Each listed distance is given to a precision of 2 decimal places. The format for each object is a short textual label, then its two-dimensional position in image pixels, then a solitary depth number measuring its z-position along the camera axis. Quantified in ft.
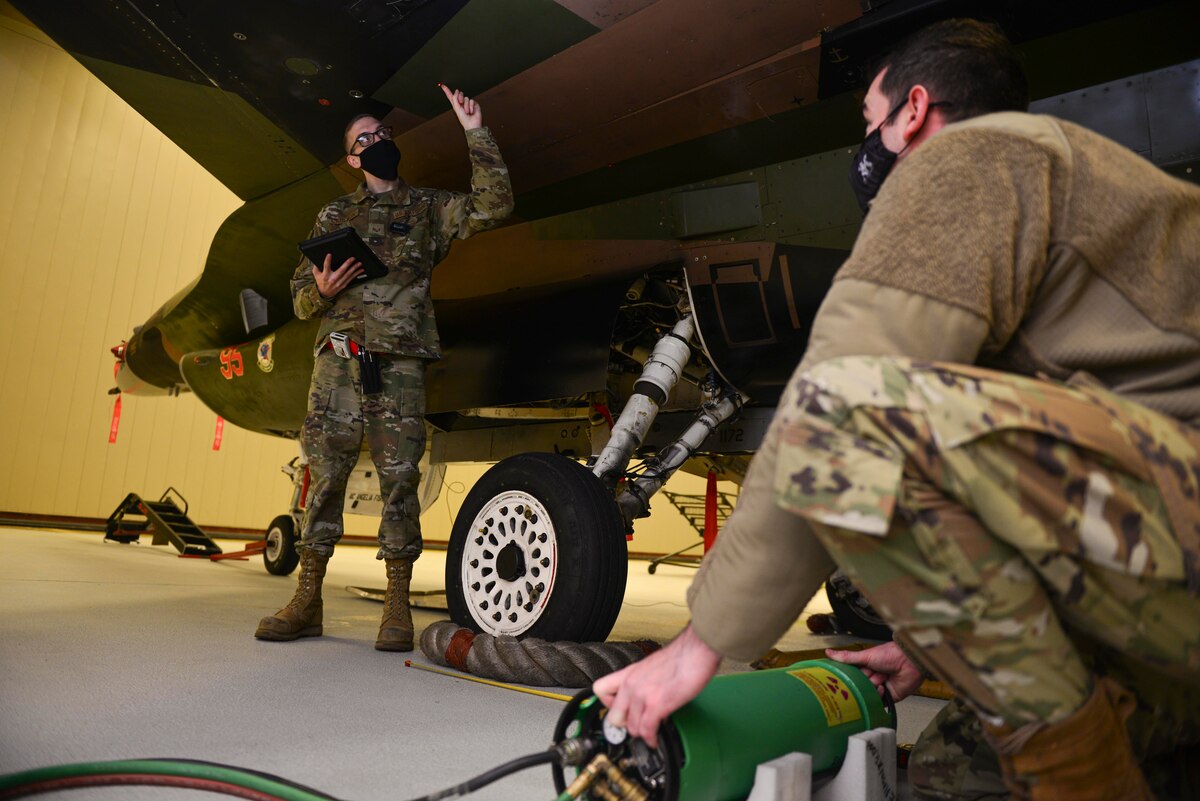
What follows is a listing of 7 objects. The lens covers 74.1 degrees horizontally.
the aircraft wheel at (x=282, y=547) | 17.87
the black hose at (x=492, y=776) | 3.03
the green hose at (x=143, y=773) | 3.61
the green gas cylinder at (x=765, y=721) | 3.27
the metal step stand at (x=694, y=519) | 29.99
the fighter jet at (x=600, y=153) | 7.07
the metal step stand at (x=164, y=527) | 22.40
